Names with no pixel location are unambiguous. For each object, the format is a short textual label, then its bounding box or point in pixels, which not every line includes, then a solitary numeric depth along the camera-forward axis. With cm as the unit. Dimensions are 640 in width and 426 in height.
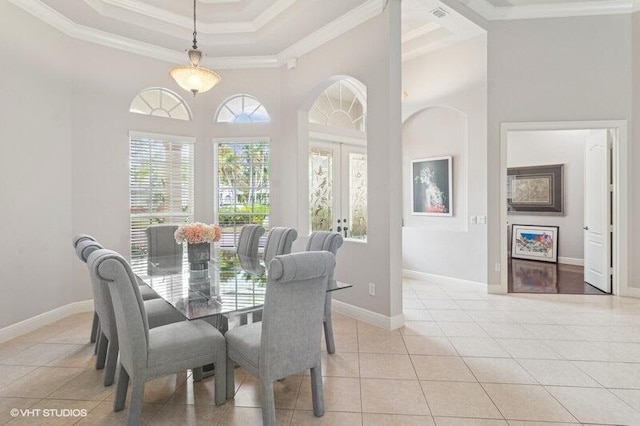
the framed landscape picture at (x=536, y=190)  688
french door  539
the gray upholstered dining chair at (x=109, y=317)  225
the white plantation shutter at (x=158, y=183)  446
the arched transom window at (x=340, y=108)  523
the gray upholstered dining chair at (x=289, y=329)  182
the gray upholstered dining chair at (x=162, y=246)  358
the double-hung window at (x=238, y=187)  502
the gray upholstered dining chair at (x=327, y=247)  280
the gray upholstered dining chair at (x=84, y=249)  230
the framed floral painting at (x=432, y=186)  539
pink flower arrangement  292
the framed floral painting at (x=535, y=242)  694
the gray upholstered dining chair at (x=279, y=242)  338
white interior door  472
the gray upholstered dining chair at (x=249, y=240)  394
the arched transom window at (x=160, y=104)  453
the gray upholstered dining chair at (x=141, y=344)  183
